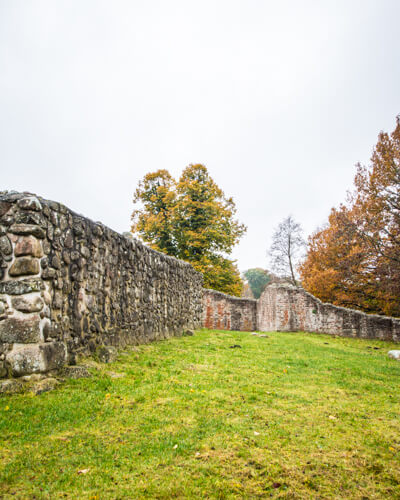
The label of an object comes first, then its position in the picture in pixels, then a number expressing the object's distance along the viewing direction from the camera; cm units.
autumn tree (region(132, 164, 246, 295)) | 2288
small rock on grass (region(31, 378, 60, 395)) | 363
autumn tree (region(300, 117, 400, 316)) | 1328
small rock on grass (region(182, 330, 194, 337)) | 1156
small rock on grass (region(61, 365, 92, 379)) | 427
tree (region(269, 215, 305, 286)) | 2672
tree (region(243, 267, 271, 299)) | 5011
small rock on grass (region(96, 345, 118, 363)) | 537
